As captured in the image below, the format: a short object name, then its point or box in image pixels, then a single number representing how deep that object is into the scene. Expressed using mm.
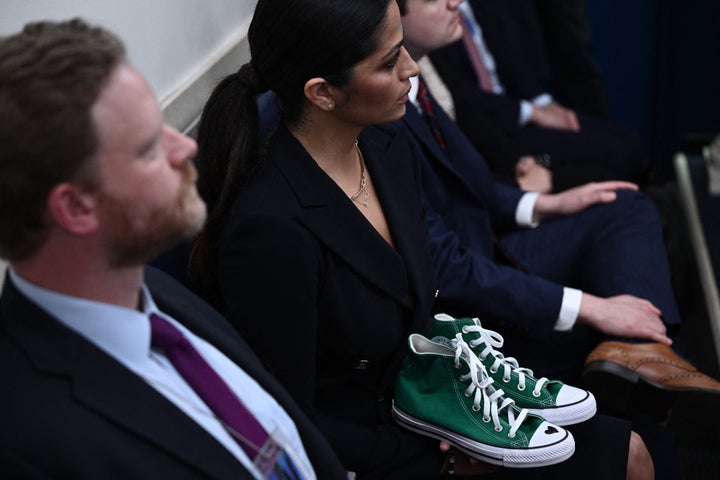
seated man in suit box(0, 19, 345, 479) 911
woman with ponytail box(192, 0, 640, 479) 1443
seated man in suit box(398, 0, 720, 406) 1932
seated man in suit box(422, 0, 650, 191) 2756
